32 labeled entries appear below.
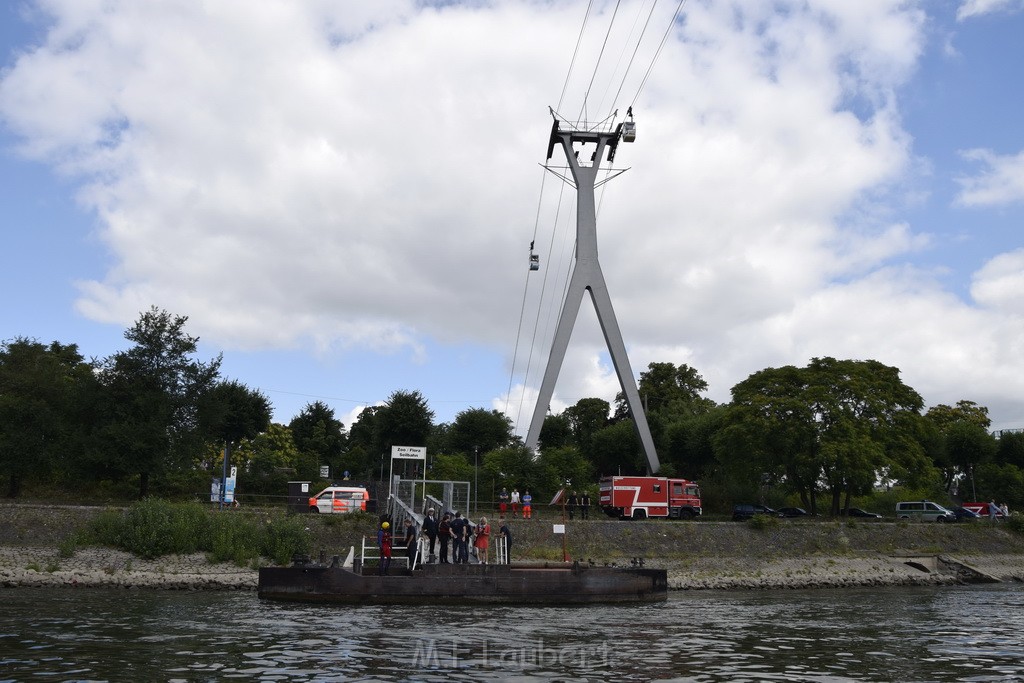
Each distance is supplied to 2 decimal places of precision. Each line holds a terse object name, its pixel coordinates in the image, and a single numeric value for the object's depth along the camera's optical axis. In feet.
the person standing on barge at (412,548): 93.15
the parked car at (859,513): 200.54
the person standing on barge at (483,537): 101.50
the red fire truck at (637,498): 173.88
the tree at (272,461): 186.50
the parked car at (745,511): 181.16
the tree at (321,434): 288.71
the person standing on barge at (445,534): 96.78
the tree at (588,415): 321.93
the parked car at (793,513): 197.69
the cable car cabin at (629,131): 209.97
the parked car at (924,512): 183.83
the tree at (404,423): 261.44
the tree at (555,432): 285.02
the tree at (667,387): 326.65
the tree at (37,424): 148.97
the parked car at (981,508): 198.34
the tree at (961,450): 243.40
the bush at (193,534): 119.75
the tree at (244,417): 276.21
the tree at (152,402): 147.54
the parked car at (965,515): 179.73
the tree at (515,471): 177.68
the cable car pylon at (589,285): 203.10
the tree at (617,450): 263.70
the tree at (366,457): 265.54
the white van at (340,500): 150.82
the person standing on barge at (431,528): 96.07
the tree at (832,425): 172.14
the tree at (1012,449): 245.88
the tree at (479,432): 245.86
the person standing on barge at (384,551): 92.89
